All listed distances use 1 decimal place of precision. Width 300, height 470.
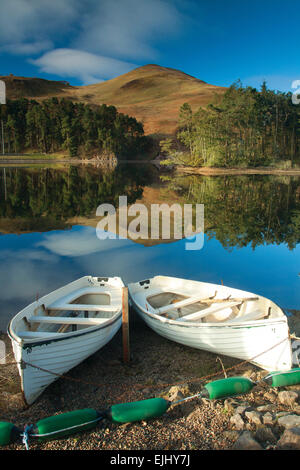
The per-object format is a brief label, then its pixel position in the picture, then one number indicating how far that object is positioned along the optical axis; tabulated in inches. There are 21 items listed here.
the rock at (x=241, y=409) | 220.6
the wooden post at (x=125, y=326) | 307.7
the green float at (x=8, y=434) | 200.4
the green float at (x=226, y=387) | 241.5
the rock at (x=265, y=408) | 228.3
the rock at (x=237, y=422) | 207.5
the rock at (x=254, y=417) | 209.2
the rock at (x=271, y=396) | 245.0
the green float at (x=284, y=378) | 261.6
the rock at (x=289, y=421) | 201.8
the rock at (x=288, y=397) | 235.8
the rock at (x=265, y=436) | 192.7
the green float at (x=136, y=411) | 215.1
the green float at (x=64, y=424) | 201.6
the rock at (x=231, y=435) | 198.3
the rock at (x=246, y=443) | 185.0
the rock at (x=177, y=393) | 247.2
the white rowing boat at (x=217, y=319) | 280.1
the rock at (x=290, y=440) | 183.8
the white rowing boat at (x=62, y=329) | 250.8
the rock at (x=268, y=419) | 208.1
